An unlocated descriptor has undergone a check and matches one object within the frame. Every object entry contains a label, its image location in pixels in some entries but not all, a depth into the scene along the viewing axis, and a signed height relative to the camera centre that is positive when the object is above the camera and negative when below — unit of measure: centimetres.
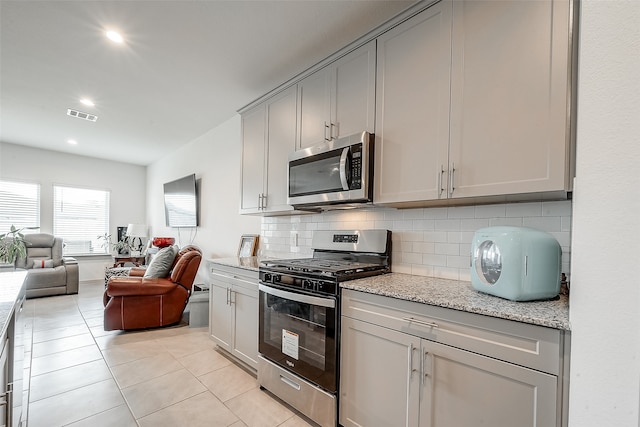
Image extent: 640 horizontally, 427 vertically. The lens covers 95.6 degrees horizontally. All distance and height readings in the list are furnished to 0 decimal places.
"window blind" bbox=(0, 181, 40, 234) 518 +1
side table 566 -106
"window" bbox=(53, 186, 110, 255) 583 -25
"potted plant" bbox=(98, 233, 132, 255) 611 -82
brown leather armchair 322 -105
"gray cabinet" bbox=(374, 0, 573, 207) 126 +56
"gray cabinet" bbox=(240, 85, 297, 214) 258 +56
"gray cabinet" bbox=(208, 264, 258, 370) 238 -92
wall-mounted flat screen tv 469 +11
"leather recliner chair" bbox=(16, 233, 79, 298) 475 -106
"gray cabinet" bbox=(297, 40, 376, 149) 197 +84
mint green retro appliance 125 -22
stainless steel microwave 193 +28
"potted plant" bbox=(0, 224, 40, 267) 450 -67
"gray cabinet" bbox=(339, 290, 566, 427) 106 -68
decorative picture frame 341 -43
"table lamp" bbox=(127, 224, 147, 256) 593 -49
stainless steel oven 173 -72
